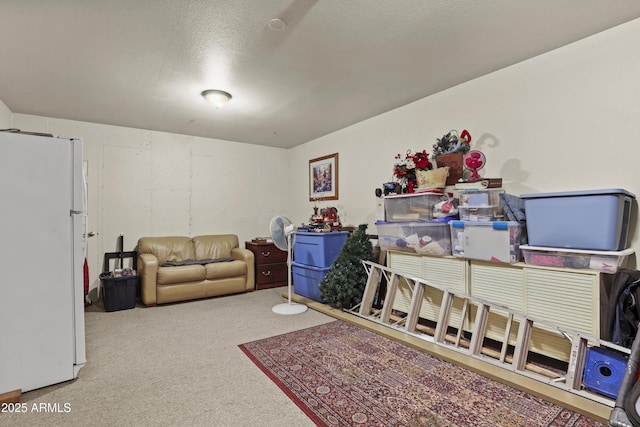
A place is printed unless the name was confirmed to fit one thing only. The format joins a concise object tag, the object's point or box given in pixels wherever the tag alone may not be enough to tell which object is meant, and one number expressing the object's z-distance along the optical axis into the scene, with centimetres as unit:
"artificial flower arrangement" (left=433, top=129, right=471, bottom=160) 312
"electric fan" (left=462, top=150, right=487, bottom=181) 299
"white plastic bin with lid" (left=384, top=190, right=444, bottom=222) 310
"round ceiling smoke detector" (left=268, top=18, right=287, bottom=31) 212
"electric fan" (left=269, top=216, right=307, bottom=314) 376
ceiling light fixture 331
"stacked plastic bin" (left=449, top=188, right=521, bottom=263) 244
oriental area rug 174
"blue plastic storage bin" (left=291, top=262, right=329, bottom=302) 404
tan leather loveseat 401
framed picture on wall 492
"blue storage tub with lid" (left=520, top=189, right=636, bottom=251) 199
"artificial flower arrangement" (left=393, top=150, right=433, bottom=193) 334
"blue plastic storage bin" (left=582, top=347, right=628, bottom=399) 184
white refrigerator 200
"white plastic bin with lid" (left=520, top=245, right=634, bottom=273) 200
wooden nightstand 496
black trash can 384
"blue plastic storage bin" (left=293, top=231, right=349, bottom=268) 402
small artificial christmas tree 351
